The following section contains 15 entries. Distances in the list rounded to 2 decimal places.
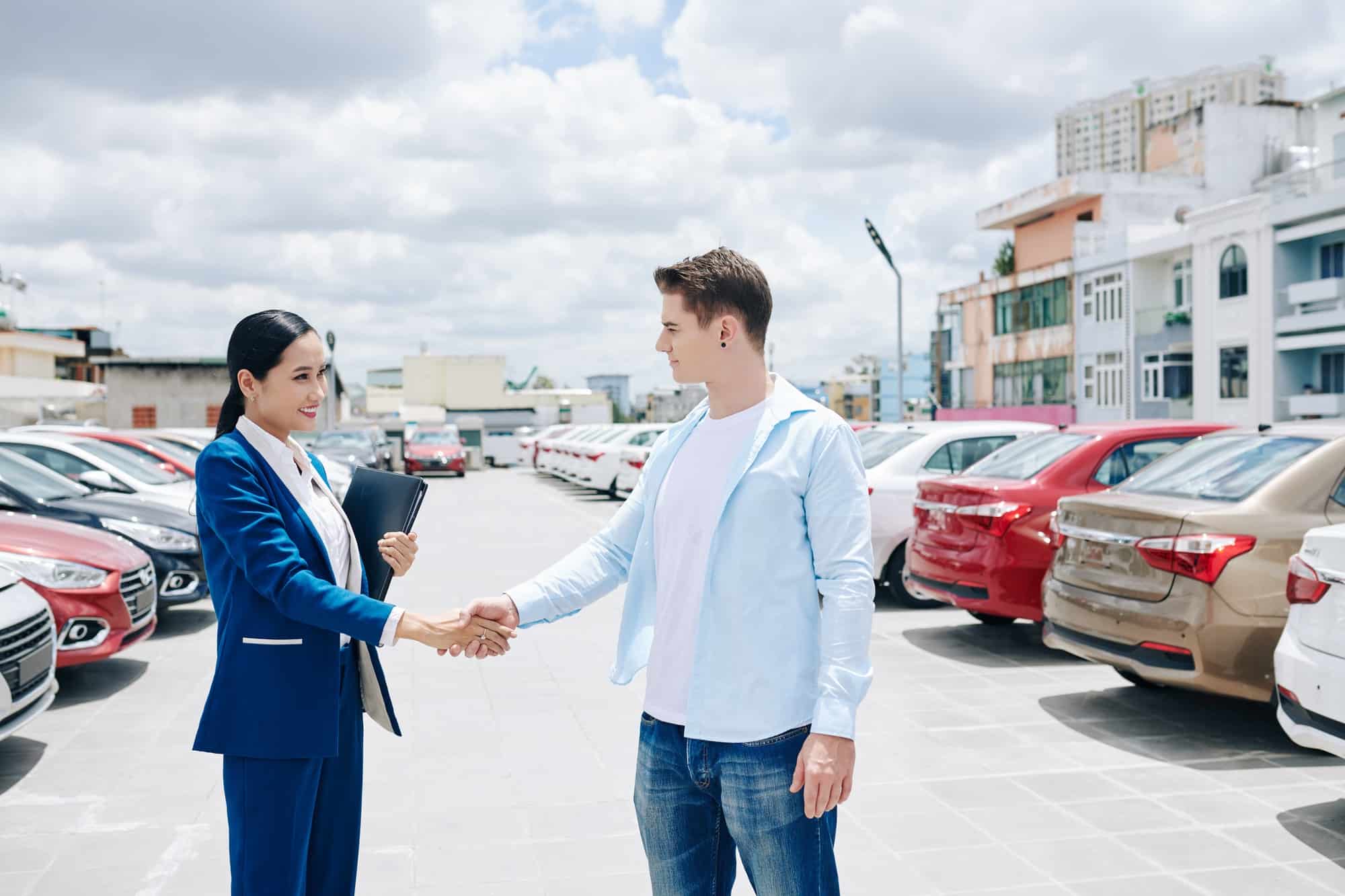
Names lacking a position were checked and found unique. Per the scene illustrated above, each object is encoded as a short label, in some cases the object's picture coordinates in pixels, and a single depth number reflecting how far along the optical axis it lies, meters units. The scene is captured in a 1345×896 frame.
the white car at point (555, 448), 31.29
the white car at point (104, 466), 10.46
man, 2.45
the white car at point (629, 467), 23.20
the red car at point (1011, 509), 7.88
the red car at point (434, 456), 36.62
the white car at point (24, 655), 5.31
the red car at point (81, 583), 6.78
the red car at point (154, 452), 12.91
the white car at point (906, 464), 10.16
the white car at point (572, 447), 28.81
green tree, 52.69
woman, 2.68
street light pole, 34.62
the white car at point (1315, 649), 4.50
